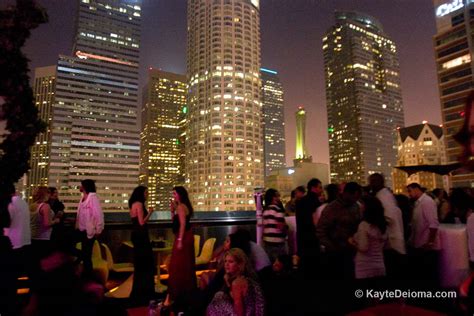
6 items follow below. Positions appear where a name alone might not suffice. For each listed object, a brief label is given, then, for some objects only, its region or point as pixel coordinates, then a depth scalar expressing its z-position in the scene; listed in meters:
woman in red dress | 4.81
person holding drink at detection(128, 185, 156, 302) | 5.35
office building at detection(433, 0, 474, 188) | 61.88
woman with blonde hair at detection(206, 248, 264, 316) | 3.17
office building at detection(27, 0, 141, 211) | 125.44
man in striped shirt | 5.80
